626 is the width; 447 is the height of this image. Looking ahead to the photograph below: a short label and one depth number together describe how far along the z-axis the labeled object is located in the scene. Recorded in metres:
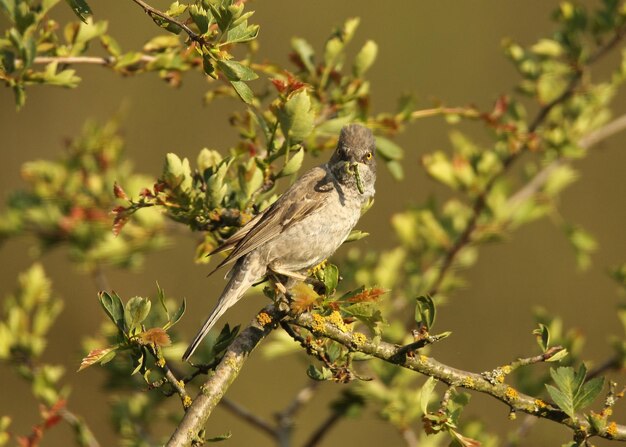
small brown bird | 7.28
